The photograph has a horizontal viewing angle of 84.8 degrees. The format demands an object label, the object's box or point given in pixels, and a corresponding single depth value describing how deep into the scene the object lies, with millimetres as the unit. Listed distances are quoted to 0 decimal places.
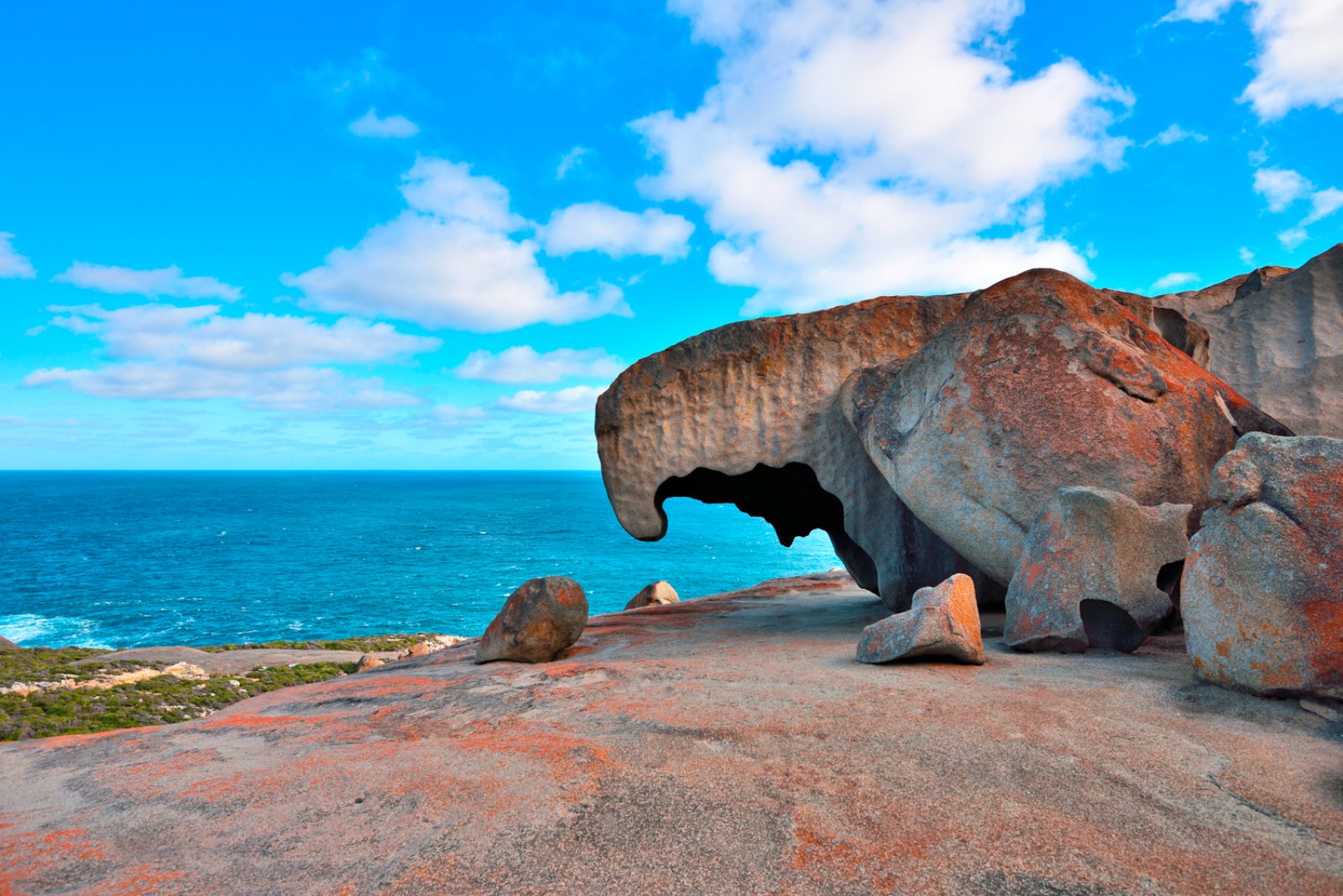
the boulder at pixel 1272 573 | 5059
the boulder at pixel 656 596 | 22538
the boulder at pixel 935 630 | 6523
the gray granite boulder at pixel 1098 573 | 6996
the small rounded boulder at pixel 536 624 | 9195
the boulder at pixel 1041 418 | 8279
